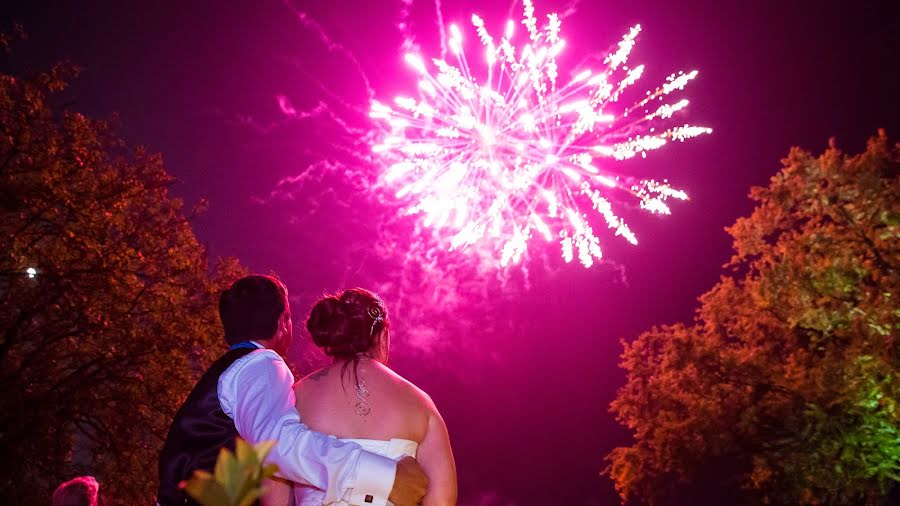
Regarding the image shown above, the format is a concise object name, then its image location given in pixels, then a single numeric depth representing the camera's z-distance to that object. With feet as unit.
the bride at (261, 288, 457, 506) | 12.12
